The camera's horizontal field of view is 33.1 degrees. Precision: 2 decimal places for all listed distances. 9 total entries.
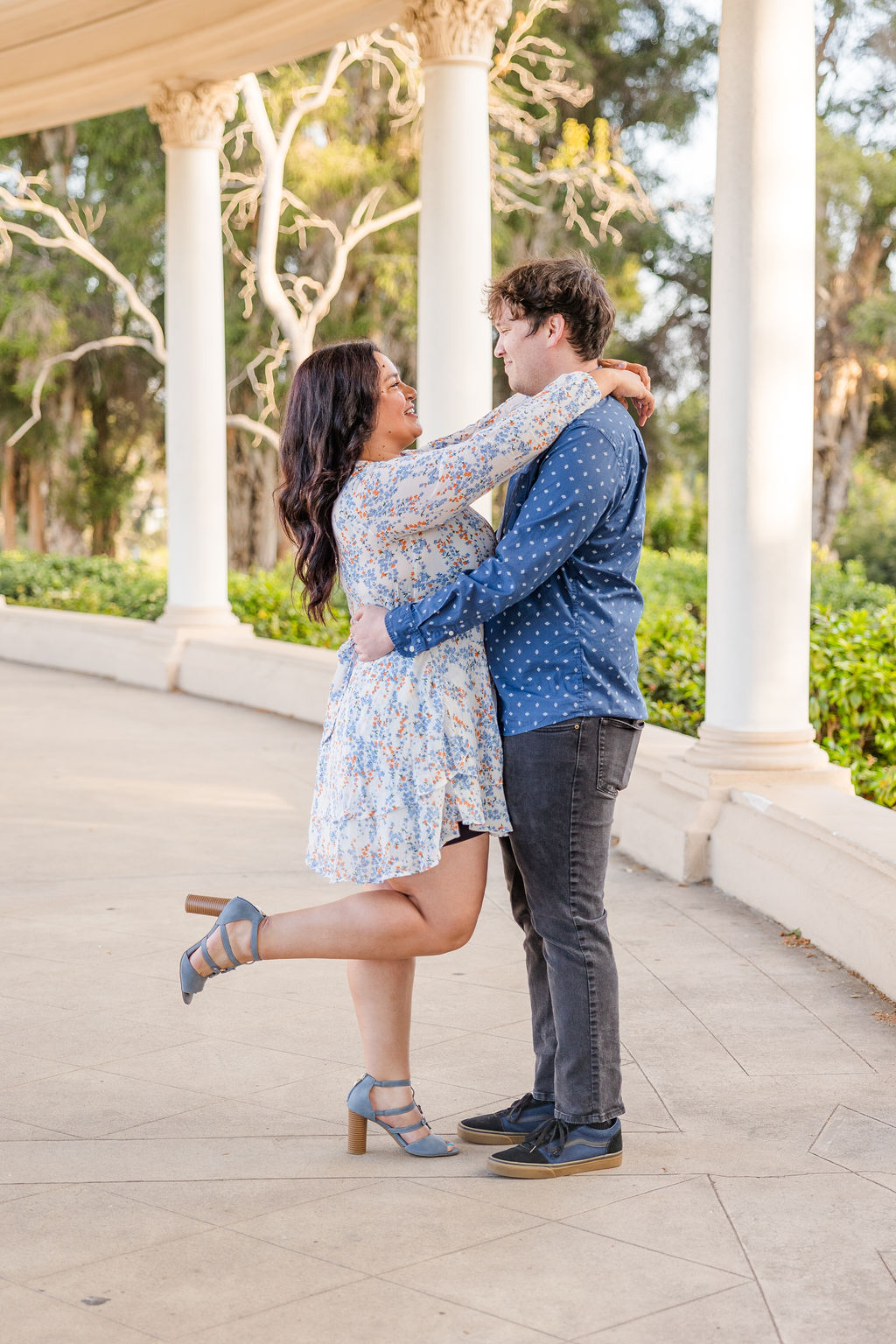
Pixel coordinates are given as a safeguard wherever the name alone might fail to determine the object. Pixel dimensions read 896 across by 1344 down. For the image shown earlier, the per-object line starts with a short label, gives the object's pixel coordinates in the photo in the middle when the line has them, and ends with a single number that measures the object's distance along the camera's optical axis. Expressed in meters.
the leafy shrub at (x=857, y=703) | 8.38
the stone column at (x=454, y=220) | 10.19
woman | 3.70
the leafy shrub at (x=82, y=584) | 18.02
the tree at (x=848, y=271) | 28.02
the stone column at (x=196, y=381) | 13.66
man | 3.73
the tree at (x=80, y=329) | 26.36
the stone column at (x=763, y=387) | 6.93
